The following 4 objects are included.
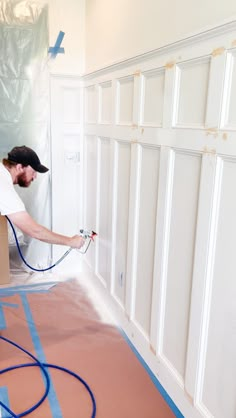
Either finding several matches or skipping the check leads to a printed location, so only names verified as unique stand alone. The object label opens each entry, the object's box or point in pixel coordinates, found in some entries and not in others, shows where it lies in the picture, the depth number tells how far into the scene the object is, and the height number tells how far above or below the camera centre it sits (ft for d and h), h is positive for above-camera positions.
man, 6.22 -1.22
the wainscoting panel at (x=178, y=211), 4.50 -1.31
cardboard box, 9.48 -3.47
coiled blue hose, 5.65 -4.38
